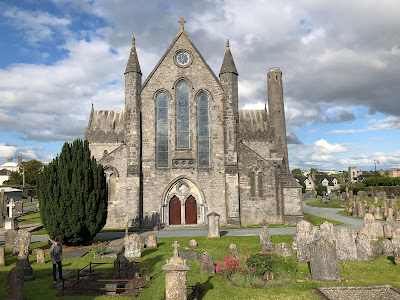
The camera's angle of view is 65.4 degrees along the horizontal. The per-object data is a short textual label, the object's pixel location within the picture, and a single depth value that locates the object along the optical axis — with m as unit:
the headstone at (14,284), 8.66
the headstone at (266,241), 15.01
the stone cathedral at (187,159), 24.38
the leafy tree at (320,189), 64.86
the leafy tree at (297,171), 151.75
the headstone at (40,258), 13.71
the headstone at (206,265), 11.71
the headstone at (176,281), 8.23
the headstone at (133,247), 14.36
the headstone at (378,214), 27.78
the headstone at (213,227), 19.34
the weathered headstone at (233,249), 13.66
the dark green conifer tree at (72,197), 16.34
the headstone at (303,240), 13.38
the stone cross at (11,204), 27.22
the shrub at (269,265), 10.69
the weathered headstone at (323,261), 10.84
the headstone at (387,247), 14.08
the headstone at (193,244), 16.50
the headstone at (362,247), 13.41
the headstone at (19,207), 34.46
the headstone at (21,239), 14.70
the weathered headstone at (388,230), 18.50
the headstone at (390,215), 26.55
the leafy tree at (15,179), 65.38
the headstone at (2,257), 13.40
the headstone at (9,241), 16.41
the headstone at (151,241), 16.56
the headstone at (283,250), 13.69
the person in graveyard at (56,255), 11.11
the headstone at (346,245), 13.47
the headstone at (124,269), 11.02
